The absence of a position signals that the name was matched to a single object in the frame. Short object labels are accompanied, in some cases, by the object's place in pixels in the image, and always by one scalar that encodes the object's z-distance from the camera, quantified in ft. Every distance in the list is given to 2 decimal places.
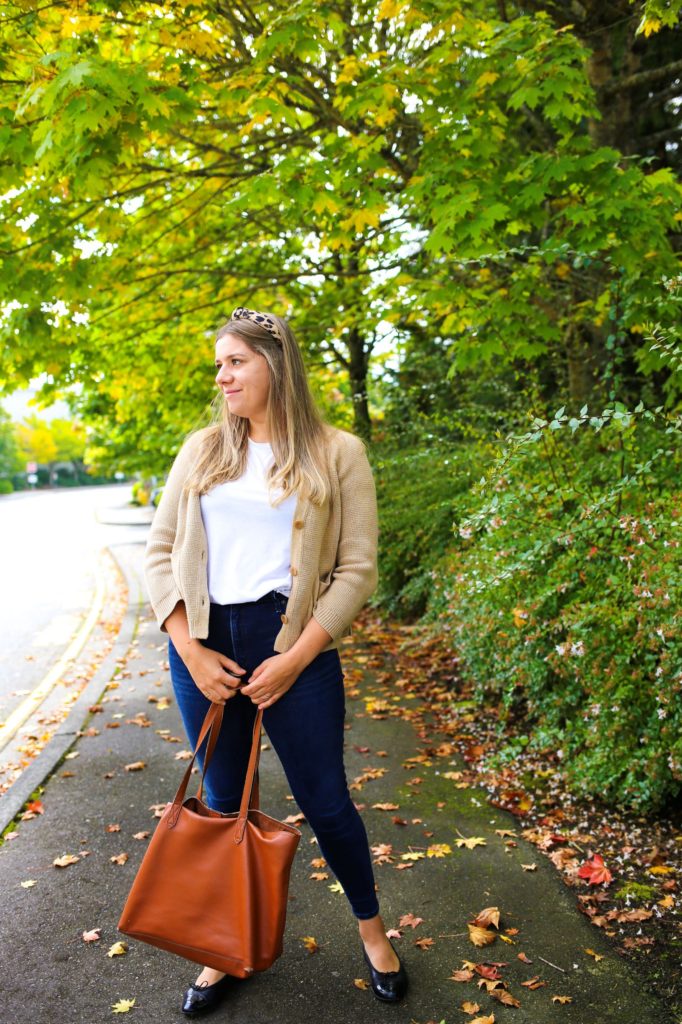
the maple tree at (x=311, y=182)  15.35
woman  8.00
